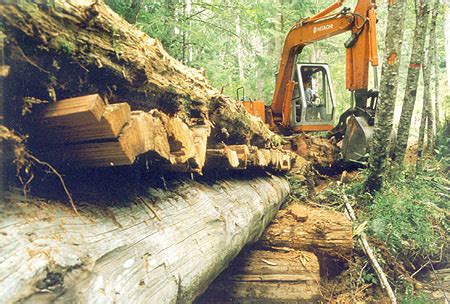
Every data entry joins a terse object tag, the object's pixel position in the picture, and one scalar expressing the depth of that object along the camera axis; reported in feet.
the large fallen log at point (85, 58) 4.01
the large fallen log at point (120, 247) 3.72
